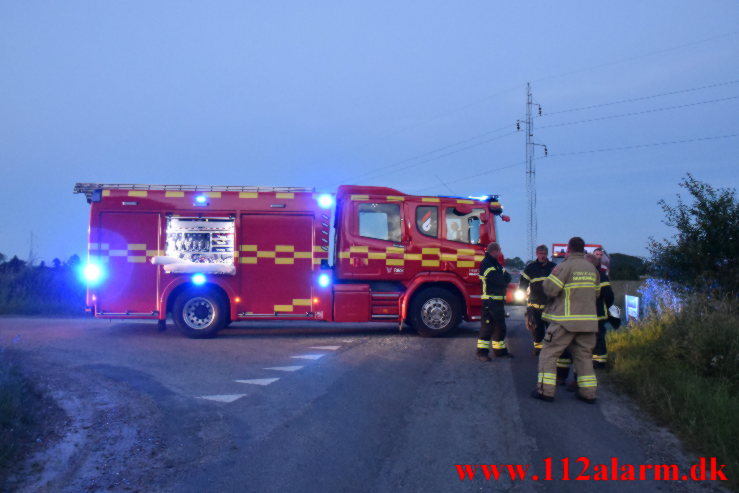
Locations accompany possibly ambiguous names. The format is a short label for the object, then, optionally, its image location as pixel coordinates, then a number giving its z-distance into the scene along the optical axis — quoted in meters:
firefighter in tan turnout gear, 7.15
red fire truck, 12.33
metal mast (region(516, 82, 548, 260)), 32.03
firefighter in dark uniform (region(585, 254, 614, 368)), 8.36
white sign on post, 13.23
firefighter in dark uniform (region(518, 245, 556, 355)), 9.18
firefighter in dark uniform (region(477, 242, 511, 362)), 9.55
